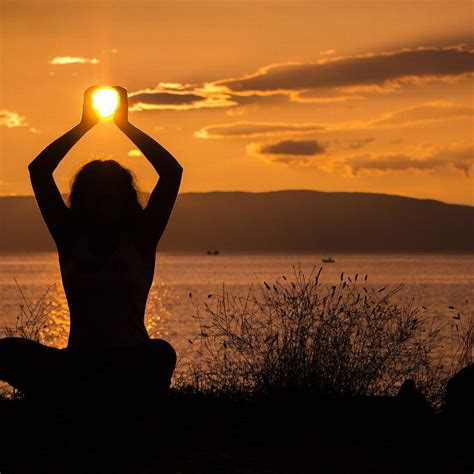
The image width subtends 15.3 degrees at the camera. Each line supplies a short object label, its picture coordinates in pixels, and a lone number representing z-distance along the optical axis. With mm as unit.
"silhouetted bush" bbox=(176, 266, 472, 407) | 16187
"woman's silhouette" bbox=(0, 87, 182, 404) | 11758
